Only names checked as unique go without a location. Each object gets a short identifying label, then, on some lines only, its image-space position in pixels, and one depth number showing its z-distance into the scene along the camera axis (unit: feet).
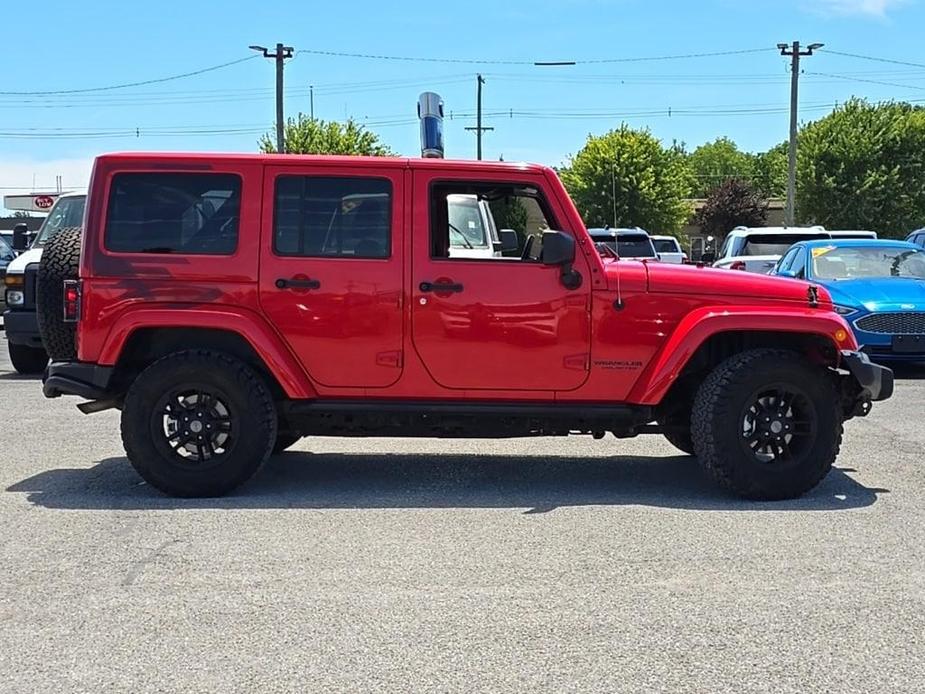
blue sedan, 36.47
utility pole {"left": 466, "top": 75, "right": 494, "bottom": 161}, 179.01
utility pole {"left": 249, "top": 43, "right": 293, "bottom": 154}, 116.47
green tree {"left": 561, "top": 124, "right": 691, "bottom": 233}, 163.02
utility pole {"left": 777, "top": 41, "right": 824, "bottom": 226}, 121.80
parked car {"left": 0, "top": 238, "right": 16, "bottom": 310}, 52.96
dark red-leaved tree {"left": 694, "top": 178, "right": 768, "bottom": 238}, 190.60
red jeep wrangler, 19.51
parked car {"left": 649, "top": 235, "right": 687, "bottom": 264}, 77.17
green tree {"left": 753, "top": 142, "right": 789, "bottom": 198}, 345.55
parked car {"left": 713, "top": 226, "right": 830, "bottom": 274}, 58.85
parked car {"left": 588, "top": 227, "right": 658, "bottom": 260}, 61.11
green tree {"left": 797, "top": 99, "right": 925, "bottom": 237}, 151.84
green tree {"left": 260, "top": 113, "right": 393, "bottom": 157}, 158.10
